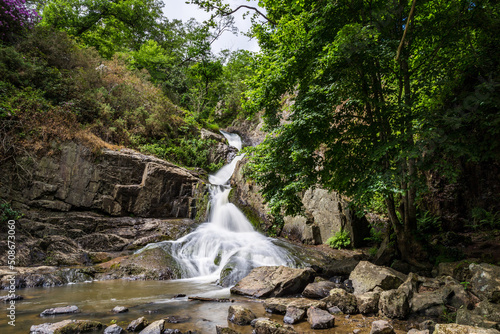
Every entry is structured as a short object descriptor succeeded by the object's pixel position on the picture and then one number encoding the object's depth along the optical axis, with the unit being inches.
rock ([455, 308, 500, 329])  128.5
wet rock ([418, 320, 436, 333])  148.7
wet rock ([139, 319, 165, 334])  141.8
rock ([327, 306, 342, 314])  182.4
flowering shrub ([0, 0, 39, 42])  459.8
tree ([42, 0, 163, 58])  682.2
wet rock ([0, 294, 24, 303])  206.0
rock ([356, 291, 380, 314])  179.5
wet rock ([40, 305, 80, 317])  174.5
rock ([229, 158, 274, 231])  512.9
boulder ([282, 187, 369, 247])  414.6
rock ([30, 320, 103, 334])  141.3
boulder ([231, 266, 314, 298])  230.5
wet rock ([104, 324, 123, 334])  145.3
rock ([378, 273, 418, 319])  169.4
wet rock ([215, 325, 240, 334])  140.6
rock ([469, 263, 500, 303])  157.6
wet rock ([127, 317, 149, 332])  148.4
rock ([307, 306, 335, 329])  157.1
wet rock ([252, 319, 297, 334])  138.6
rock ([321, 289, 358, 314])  183.0
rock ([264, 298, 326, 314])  182.4
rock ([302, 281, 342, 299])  218.6
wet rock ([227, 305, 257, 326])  165.0
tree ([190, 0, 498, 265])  215.8
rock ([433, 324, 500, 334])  114.1
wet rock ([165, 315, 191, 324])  164.7
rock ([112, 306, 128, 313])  181.2
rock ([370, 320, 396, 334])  139.6
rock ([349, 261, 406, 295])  210.2
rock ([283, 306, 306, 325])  166.2
